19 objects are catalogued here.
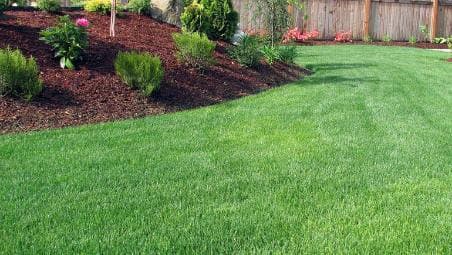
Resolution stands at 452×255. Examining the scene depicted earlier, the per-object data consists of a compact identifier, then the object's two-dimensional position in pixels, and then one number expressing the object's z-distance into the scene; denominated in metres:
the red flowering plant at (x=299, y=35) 20.02
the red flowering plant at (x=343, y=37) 21.42
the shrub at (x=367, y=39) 21.96
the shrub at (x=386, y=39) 22.23
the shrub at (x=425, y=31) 22.70
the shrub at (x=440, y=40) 21.83
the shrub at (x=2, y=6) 8.07
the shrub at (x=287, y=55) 11.22
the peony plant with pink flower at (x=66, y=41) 7.43
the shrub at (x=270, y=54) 10.54
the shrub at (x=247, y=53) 9.55
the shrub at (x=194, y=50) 8.34
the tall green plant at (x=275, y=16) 11.92
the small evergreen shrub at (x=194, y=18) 10.54
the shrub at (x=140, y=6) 11.49
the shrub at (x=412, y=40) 22.33
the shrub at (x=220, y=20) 11.30
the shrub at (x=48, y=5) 10.14
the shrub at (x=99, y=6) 10.91
